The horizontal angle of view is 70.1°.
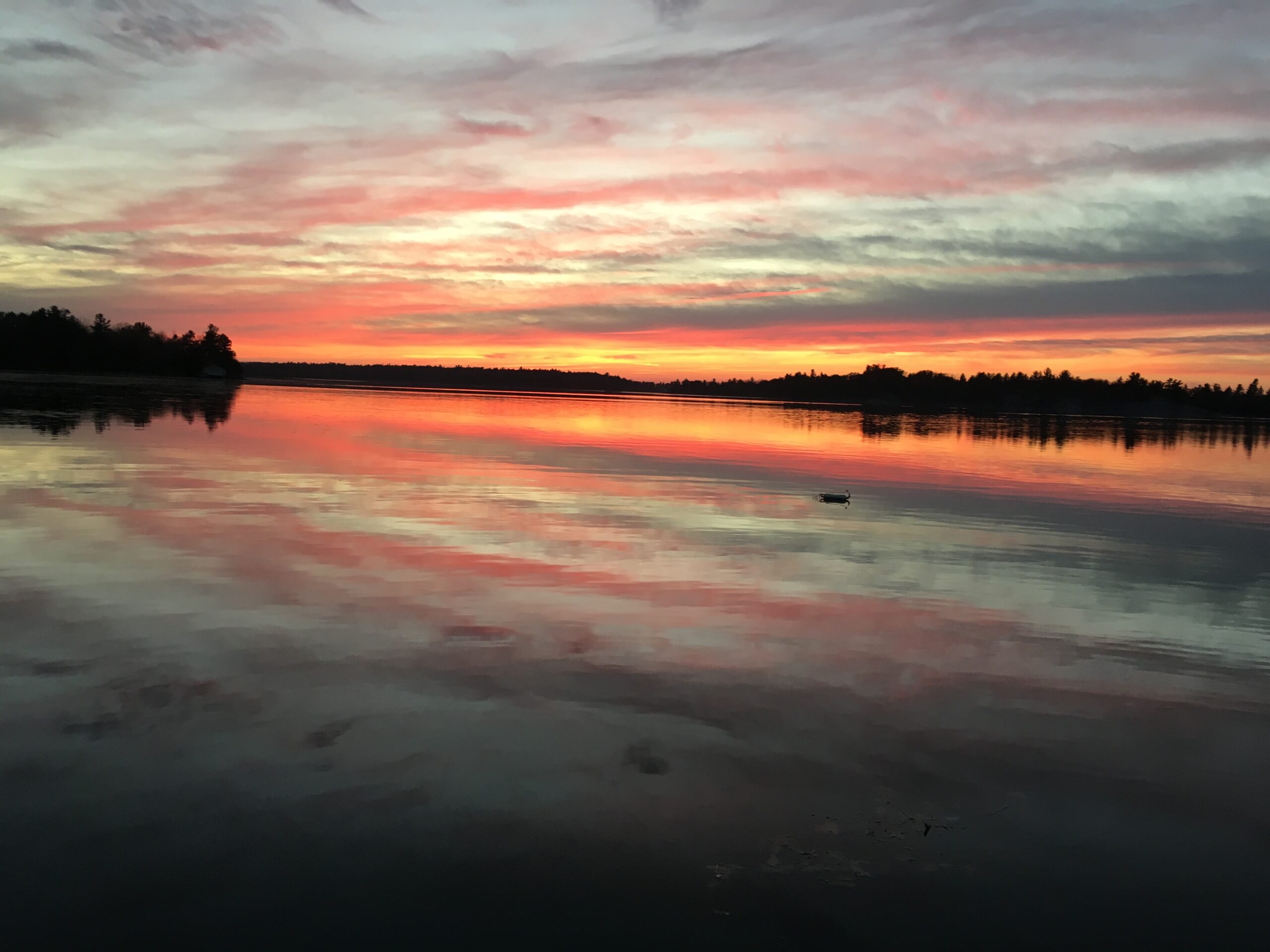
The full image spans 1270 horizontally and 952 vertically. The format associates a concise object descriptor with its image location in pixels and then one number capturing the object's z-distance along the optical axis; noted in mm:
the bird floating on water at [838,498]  25438
